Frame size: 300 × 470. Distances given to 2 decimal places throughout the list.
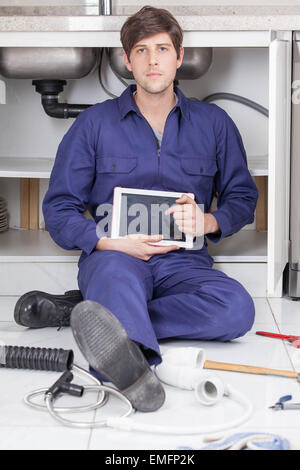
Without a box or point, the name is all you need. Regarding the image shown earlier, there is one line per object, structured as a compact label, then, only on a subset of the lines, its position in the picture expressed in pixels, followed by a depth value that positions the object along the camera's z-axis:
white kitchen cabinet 2.07
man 2.07
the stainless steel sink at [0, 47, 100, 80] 2.53
